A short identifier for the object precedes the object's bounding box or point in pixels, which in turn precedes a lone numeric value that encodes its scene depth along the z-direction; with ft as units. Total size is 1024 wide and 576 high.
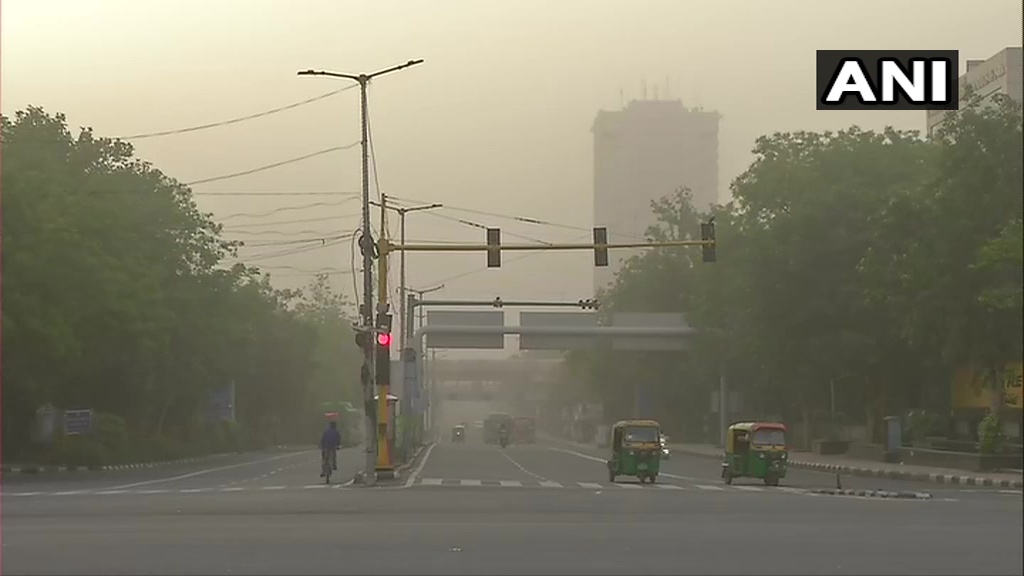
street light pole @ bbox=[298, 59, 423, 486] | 142.10
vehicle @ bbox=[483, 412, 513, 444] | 460.96
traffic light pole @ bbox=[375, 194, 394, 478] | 143.95
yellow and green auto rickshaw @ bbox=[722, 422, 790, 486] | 146.92
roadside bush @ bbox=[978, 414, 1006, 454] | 160.76
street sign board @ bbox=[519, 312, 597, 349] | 296.10
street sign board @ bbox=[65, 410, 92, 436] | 209.15
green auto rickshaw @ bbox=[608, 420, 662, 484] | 152.35
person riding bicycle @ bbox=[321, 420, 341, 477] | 151.84
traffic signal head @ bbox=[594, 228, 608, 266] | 128.06
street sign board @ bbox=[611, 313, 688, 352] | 308.40
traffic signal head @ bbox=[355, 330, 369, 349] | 143.54
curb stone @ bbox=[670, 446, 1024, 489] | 138.72
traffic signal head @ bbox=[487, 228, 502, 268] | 126.93
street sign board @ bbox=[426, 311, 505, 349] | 292.81
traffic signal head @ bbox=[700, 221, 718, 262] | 131.63
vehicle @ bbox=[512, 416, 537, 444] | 484.33
